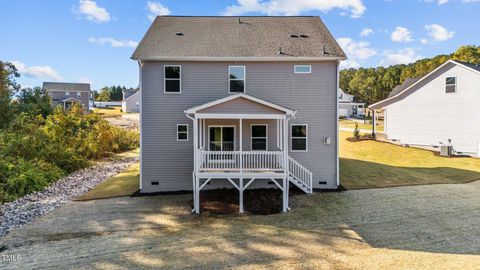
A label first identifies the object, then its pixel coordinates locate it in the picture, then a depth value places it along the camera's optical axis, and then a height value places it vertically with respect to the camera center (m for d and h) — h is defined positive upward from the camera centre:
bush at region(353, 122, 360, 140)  28.99 -0.79
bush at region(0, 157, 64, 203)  14.41 -2.62
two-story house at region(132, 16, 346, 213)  14.40 +1.19
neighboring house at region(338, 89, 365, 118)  60.11 +3.83
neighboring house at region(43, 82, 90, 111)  67.88 +8.28
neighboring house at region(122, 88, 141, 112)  63.11 +5.03
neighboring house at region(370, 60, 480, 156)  21.97 +1.27
